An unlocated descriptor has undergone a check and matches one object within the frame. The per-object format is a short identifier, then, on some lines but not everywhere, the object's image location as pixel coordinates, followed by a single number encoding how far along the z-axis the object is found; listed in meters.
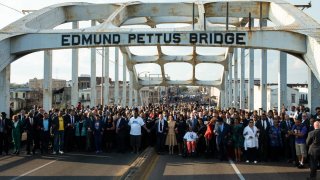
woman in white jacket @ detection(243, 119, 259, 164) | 14.88
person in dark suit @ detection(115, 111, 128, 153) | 17.17
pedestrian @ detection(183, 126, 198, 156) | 15.91
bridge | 18.62
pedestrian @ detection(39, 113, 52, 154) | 16.59
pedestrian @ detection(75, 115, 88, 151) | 17.34
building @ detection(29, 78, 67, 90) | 125.65
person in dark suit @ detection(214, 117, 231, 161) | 15.30
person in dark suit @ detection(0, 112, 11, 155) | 16.28
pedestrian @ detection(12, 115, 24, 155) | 16.41
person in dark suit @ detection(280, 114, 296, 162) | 15.10
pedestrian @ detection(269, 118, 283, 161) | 15.12
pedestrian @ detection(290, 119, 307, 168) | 13.52
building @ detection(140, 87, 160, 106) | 110.69
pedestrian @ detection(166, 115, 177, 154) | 16.73
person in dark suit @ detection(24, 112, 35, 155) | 16.47
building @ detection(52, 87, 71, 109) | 75.35
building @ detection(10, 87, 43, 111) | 73.50
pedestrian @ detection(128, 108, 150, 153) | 16.94
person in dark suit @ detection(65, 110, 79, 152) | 17.44
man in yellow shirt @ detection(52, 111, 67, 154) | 16.70
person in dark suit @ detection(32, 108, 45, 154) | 16.64
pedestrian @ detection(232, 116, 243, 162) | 15.15
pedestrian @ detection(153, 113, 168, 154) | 16.81
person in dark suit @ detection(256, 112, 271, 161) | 15.16
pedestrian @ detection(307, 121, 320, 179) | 11.39
